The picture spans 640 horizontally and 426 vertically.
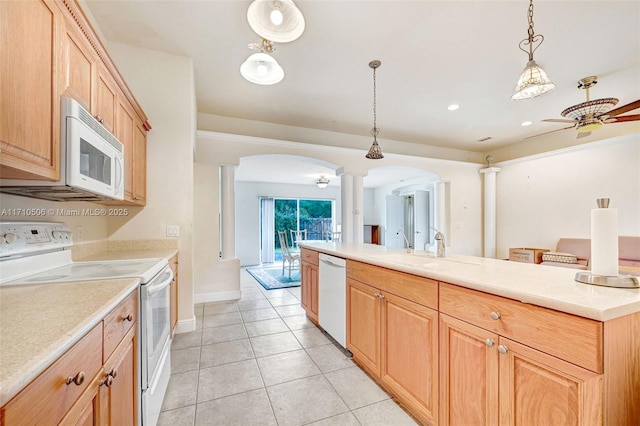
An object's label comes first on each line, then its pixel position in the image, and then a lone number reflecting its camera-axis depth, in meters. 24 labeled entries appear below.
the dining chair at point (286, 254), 5.79
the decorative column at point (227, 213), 4.06
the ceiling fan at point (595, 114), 2.54
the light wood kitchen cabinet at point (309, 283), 2.91
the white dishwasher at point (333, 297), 2.30
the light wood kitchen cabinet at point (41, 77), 0.93
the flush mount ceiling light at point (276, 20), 1.59
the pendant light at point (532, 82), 1.80
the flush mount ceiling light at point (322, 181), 7.15
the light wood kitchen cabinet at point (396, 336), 1.41
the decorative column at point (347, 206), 5.05
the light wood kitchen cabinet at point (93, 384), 0.56
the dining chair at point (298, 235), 8.12
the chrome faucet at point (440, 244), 2.01
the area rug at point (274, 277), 5.02
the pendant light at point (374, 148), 2.86
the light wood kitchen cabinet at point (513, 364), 0.84
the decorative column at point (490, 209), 6.05
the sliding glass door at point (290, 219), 8.19
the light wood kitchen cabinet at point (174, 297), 2.40
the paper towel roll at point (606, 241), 1.04
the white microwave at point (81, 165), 1.22
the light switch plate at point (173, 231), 2.73
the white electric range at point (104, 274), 1.28
